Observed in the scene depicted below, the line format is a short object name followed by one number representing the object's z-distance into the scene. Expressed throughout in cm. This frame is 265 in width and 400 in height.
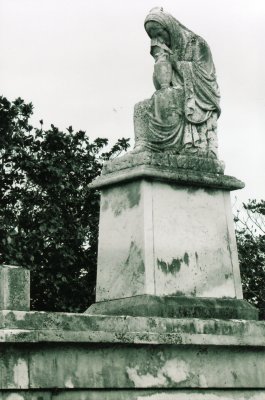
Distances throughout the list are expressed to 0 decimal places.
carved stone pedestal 894
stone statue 970
